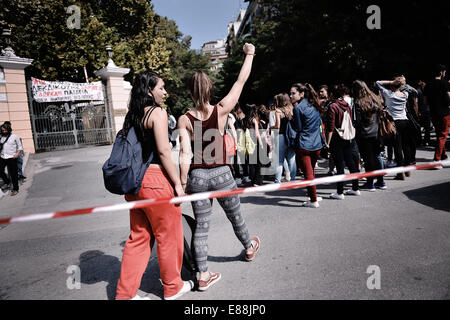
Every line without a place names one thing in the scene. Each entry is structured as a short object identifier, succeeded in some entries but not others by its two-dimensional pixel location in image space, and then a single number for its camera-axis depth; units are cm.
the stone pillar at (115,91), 1500
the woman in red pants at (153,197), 233
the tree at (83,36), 1639
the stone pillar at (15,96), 1231
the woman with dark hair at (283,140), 607
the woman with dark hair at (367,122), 507
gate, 1367
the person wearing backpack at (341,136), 504
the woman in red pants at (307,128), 462
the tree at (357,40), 1274
